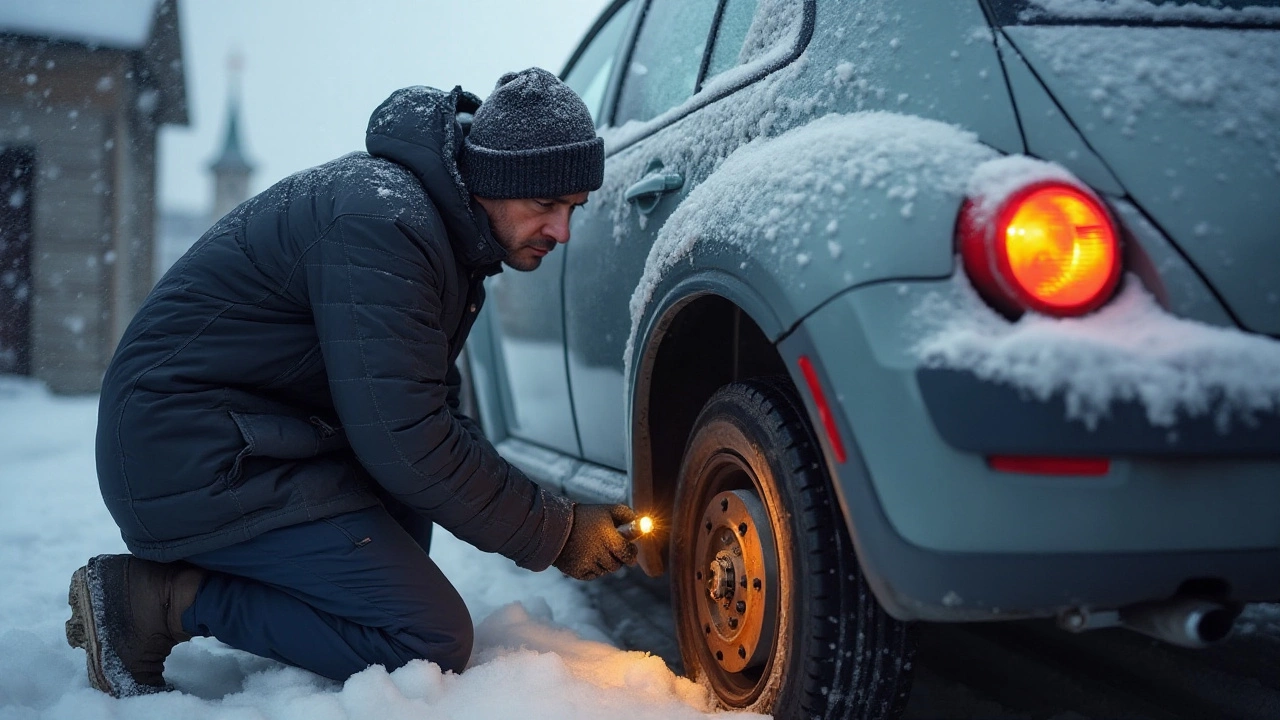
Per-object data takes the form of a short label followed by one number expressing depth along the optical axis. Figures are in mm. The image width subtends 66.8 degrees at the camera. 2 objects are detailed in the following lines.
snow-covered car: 1199
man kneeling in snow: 1919
